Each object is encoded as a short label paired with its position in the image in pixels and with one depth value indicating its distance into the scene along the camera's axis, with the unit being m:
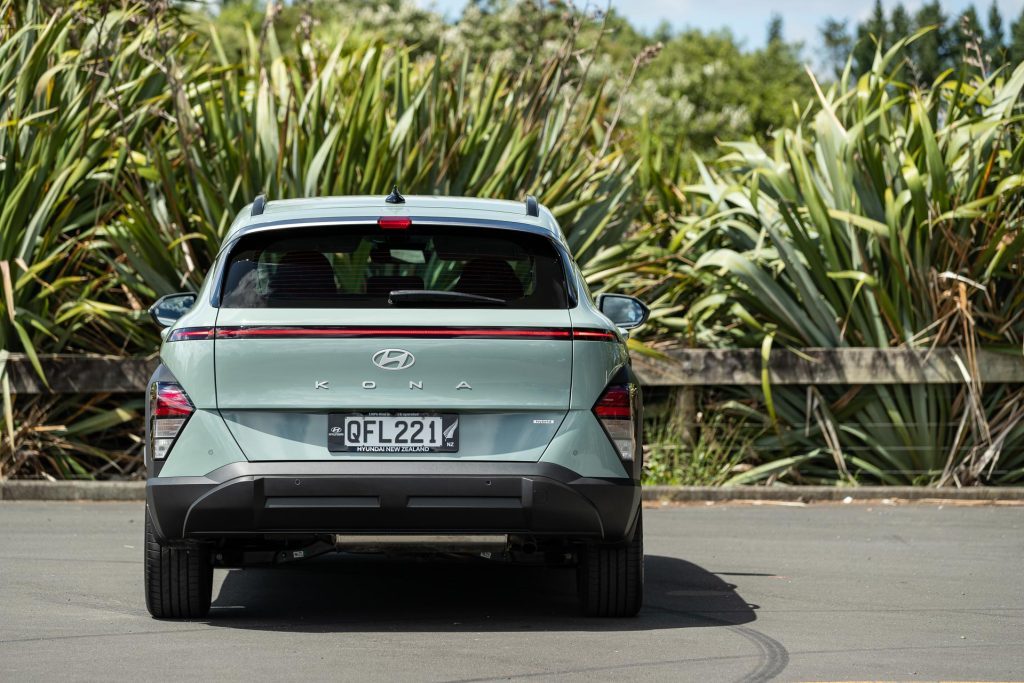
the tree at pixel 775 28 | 197.75
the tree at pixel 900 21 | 90.88
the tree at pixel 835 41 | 112.31
